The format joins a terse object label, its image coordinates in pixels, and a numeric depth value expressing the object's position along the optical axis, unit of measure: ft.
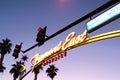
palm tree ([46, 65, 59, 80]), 212.76
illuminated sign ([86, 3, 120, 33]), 28.73
